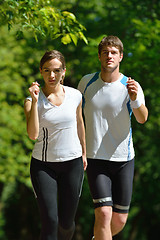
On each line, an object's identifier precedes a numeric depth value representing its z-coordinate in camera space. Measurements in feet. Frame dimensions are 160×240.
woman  26.48
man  29.76
